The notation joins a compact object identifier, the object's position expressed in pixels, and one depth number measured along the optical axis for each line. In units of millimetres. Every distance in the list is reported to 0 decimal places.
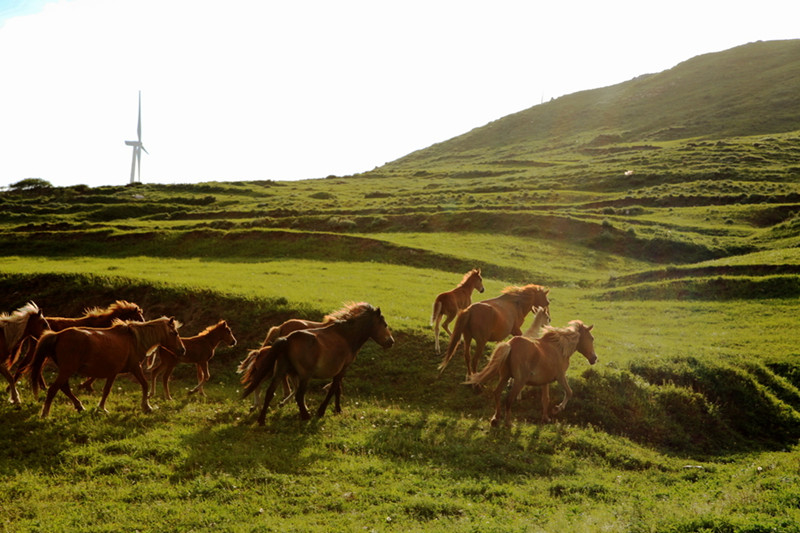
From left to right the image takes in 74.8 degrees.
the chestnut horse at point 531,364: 13727
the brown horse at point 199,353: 15617
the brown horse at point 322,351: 12781
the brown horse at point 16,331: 13430
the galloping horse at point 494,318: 16391
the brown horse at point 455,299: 18750
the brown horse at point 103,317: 15555
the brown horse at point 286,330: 14962
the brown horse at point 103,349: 12531
